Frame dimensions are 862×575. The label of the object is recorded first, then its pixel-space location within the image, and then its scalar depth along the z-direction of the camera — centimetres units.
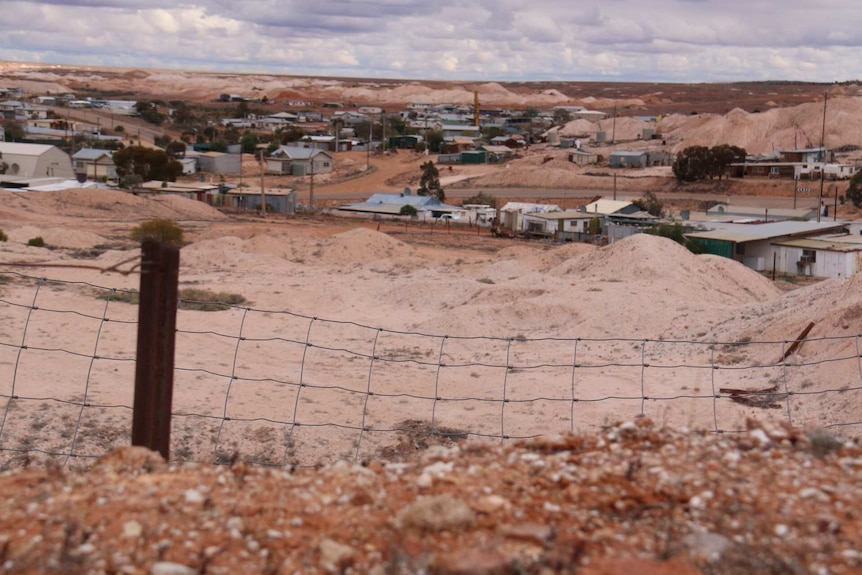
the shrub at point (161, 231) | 3938
